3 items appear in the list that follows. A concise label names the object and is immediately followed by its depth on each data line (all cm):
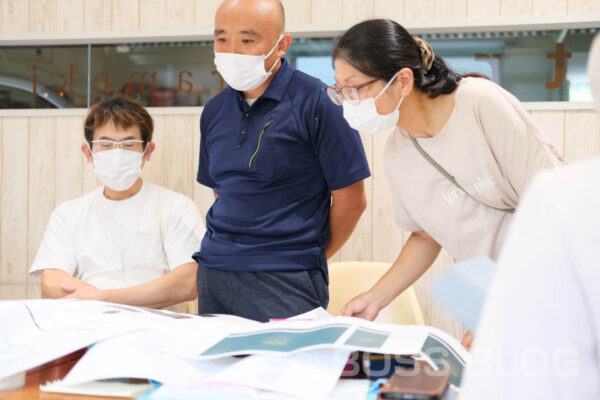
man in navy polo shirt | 158
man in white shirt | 208
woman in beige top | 128
